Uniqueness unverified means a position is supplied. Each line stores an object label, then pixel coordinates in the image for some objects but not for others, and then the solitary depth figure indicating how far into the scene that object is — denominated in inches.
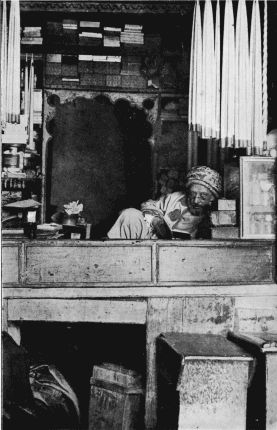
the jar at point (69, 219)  222.2
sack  179.5
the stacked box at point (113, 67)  291.6
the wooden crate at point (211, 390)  148.3
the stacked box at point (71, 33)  284.4
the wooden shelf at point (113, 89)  290.8
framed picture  181.5
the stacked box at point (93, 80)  291.0
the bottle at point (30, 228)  180.9
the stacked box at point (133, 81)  291.6
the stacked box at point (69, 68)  289.9
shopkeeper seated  197.9
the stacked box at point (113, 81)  291.3
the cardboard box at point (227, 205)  183.4
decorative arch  297.4
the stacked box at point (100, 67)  291.0
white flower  226.1
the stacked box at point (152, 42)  291.7
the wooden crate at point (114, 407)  171.0
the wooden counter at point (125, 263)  177.5
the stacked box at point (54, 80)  290.2
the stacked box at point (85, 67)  290.5
